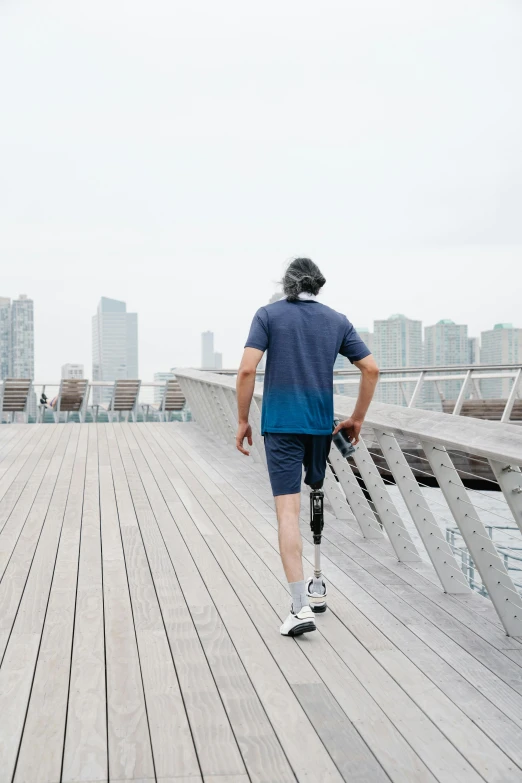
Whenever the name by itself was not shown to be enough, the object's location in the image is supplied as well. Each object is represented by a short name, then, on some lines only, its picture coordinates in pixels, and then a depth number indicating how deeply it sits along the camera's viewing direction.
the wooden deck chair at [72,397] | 17.02
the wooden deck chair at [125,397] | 17.41
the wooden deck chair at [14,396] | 16.23
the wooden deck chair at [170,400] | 17.53
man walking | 3.30
